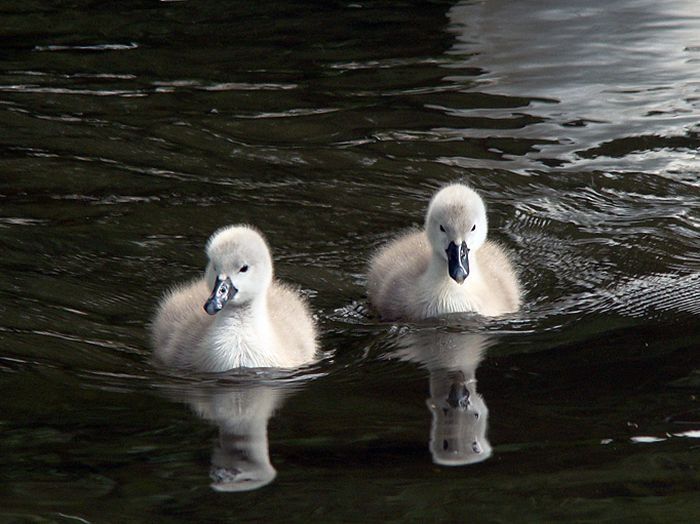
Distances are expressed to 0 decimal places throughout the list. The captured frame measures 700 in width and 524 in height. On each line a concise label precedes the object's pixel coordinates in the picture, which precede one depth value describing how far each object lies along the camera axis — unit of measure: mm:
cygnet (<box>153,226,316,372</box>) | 11187
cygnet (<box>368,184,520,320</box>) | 12391
